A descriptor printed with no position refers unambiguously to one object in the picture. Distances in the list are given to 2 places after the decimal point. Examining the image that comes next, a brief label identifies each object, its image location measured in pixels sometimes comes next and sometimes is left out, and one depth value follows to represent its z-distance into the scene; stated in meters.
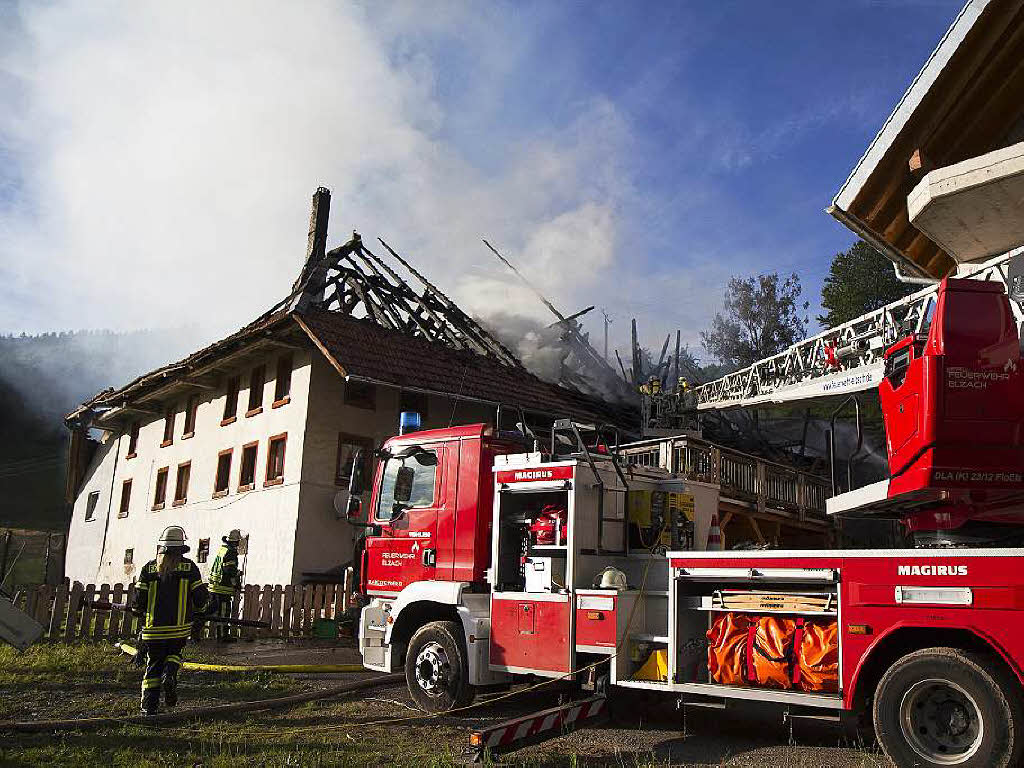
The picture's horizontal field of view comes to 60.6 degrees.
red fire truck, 5.05
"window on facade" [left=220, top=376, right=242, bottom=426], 22.27
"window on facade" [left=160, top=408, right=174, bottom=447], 25.11
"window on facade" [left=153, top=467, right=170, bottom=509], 24.64
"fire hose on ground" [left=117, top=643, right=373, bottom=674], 10.29
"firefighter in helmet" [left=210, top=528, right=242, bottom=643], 13.40
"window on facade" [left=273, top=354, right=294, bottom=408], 20.12
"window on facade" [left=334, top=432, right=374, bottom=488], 18.94
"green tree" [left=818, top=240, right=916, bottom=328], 36.56
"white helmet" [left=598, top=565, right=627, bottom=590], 7.08
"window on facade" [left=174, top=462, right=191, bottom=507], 23.50
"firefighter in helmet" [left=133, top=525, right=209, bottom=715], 7.70
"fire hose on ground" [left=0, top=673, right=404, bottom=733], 6.95
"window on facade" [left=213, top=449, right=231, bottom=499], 21.67
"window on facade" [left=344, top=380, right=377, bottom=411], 19.73
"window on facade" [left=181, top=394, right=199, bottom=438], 24.13
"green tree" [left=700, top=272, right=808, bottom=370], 46.78
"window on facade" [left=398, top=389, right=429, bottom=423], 20.53
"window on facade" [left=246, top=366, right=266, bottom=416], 21.17
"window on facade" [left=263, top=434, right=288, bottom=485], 19.44
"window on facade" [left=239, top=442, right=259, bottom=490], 20.59
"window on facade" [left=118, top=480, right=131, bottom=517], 26.92
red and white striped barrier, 5.84
